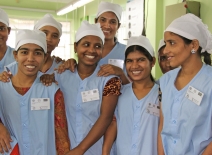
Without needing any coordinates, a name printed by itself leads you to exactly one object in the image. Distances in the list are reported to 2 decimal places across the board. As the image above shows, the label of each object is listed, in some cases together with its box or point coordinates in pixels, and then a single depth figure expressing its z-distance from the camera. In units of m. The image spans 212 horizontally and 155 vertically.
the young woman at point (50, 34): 2.35
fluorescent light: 5.97
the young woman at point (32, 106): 1.75
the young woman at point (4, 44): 2.36
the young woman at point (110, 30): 2.57
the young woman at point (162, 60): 2.29
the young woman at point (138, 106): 1.81
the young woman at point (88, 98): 1.86
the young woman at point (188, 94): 1.52
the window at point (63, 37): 8.66
